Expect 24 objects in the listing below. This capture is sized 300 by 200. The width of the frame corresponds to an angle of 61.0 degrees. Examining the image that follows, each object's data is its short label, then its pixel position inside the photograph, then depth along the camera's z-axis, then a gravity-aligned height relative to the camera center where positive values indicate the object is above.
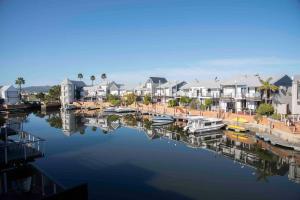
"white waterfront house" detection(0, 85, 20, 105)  96.94 +0.95
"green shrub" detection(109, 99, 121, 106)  82.62 -2.12
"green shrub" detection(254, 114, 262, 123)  41.66 -3.91
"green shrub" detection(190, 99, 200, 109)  63.44 -2.33
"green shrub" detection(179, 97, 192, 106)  65.94 -1.34
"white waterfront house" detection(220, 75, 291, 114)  51.28 +0.18
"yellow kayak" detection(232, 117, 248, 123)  44.22 -4.51
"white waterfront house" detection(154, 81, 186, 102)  82.50 +1.84
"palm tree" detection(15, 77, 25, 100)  114.81 +6.95
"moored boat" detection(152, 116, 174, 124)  54.31 -5.31
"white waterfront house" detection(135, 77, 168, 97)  91.62 +3.11
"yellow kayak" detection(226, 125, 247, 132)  42.03 -5.72
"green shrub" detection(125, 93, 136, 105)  82.44 -1.18
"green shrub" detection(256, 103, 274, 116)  43.22 -2.70
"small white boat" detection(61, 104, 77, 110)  87.64 -3.85
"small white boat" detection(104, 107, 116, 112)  75.19 -4.05
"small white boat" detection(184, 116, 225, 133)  43.84 -5.32
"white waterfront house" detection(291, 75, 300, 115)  40.56 -0.68
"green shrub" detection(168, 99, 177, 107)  66.06 -2.09
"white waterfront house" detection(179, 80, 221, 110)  63.62 +1.14
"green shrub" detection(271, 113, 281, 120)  40.15 -3.50
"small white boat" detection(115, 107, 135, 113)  73.56 -4.22
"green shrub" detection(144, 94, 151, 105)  75.04 -1.44
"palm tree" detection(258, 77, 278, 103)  49.66 +1.20
